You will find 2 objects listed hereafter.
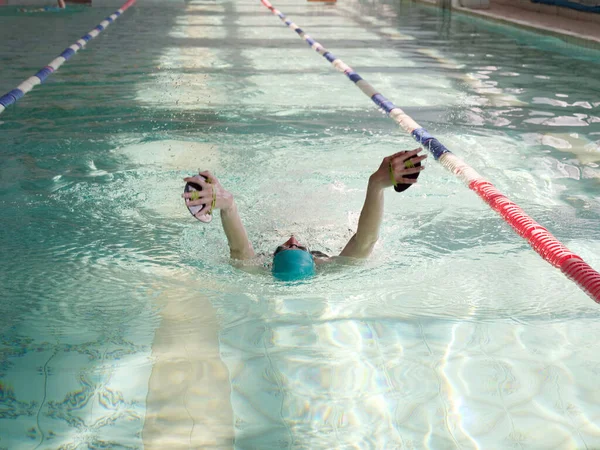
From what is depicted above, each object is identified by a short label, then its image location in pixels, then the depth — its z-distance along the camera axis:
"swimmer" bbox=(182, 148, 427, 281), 2.69
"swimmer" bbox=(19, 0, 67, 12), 14.76
